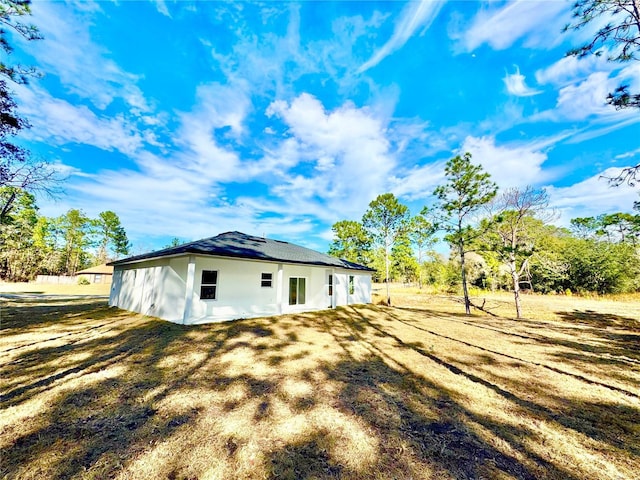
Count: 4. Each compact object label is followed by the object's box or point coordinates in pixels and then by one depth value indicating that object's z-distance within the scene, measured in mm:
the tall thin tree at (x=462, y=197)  13492
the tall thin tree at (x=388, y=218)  20172
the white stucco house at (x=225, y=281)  9312
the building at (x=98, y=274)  34141
